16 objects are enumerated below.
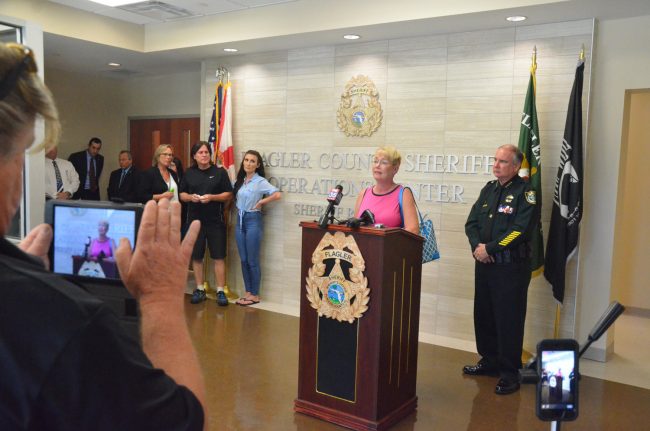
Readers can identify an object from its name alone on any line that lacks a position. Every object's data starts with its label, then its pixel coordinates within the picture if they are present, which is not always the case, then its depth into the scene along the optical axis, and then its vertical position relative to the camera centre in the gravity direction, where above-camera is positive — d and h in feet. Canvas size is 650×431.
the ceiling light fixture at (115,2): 17.54 +4.67
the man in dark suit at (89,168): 26.00 -0.55
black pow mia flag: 14.47 -0.55
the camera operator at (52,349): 2.38 -0.81
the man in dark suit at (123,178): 25.62 -0.93
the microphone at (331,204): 10.65 -0.74
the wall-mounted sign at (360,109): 18.07 +1.75
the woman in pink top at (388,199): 12.55 -0.72
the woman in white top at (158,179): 20.16 -0.74
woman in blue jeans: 19.81 -1.76
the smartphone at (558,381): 3.88 -1.41
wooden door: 26.52 +1.04
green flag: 14.88 +0.41
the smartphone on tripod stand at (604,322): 3.62 -0.94
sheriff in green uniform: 12.90 -1.87
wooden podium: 10.33 -3.24
